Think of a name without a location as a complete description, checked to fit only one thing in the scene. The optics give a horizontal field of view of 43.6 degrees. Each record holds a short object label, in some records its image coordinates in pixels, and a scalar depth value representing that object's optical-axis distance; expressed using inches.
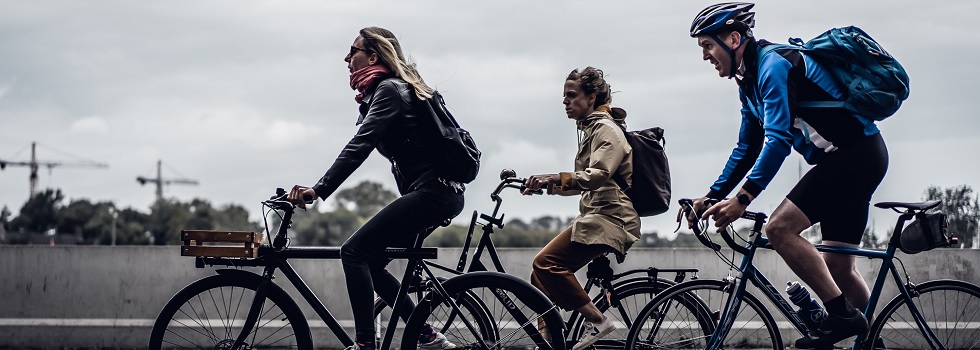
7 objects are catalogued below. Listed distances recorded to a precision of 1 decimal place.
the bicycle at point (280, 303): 231.5
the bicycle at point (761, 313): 231.9
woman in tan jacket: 246.1
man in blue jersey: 217.3
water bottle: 228.4
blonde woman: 230.8
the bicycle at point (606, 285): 252.7
